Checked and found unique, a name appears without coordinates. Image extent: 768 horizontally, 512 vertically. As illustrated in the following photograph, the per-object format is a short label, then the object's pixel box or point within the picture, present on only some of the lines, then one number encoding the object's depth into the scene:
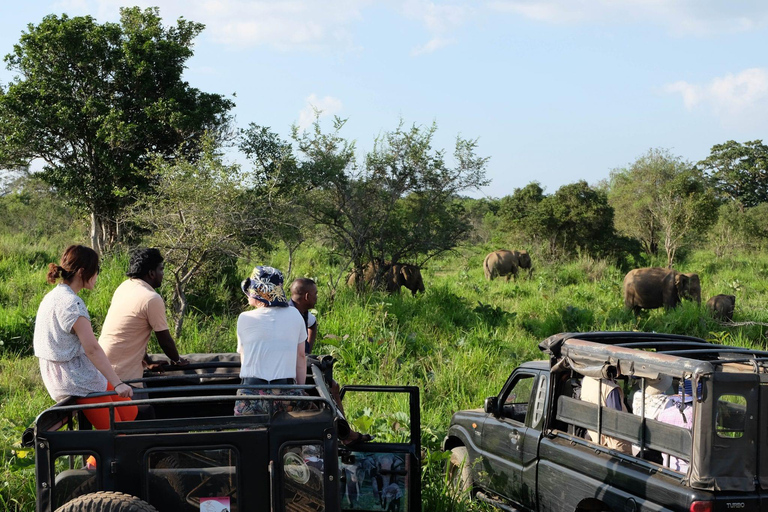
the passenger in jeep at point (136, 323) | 5.35
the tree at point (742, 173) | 49.53
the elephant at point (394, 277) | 15.82
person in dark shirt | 6.11
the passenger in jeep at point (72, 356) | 4.50
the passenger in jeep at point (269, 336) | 4.62
